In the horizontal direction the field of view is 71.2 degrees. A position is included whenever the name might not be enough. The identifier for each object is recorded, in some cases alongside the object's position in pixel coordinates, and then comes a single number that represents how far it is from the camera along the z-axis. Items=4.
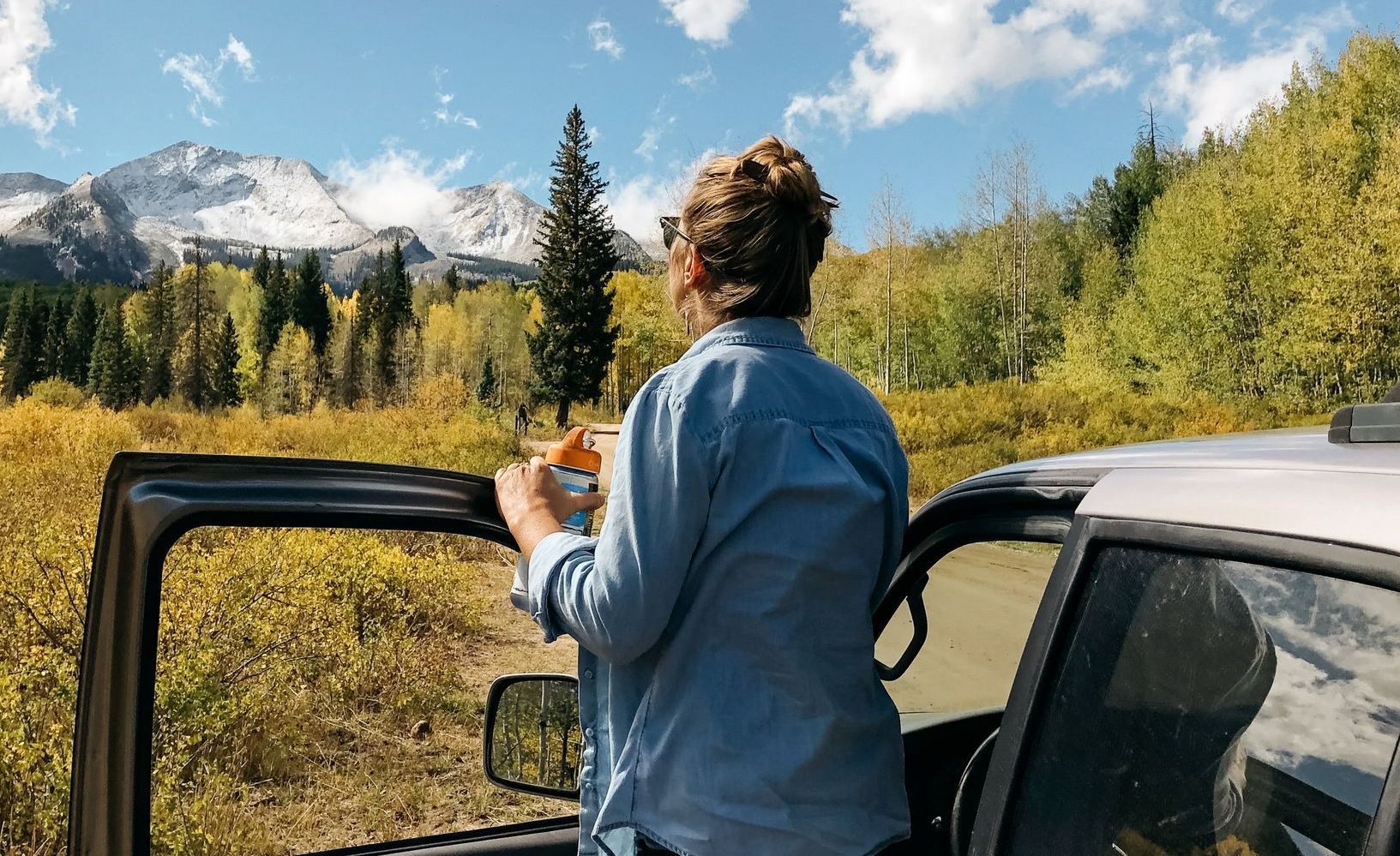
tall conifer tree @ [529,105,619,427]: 47.09
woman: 1.26
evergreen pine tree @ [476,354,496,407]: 64.84
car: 0.86
